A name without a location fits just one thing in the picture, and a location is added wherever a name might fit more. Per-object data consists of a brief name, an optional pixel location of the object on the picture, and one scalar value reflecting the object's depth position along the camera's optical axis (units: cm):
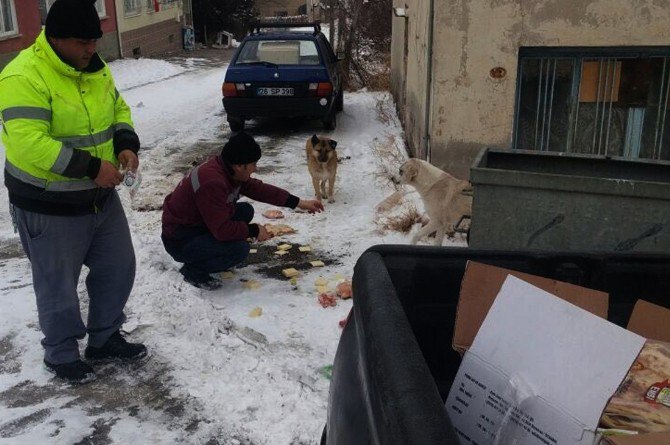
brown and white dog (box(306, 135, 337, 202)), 743
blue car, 1076
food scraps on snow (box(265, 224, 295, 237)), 660
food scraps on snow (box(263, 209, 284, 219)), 709
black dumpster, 134
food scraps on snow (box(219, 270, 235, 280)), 552
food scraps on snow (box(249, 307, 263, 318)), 473
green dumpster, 354
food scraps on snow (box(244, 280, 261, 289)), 531
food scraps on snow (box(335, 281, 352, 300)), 505
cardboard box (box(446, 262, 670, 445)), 136
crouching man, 483
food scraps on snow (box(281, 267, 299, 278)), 558
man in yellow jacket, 338
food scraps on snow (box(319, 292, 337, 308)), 495
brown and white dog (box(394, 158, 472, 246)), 561
